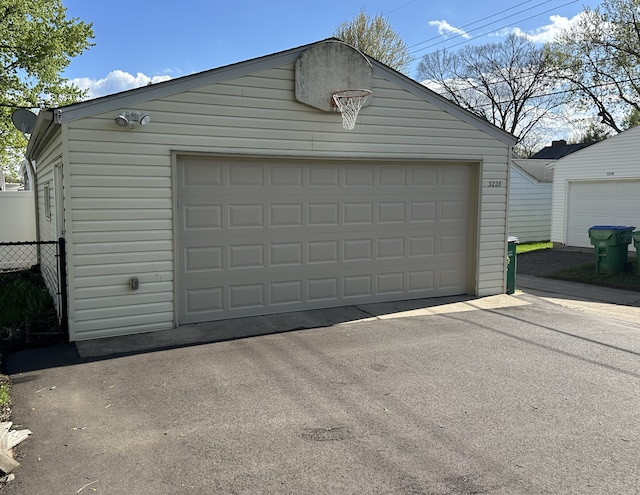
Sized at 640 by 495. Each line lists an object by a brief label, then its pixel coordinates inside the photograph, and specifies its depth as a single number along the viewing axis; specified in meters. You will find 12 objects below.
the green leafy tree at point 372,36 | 25.77
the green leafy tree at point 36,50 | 17.14
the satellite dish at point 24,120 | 8.88
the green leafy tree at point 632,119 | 28.60
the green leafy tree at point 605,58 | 24.75
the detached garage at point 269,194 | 6.15
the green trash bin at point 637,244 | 11.48
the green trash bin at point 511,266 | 9.25
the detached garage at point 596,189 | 14.70
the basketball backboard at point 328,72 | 7.04
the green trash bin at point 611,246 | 11.82
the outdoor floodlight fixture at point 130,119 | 5.97
